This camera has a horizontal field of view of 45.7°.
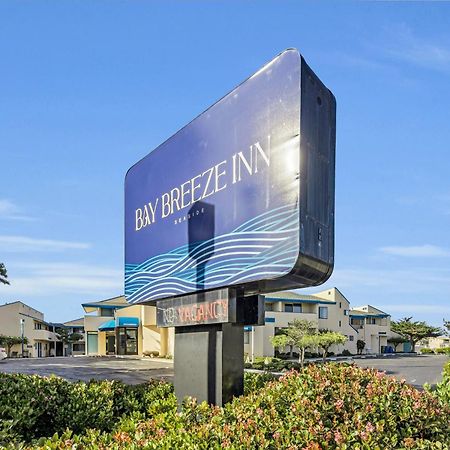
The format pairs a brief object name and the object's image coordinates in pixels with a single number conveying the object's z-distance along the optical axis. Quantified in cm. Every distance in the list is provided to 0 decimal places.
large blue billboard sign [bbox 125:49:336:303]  702
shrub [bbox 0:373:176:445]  973
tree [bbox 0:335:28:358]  6214
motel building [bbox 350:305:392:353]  6988
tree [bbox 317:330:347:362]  4340
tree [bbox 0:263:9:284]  3722
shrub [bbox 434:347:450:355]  7338
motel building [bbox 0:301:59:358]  6925
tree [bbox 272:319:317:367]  4247
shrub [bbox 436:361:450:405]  830
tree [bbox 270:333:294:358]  4319
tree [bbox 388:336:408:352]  7794
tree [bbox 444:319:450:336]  8731
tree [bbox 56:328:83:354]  8056
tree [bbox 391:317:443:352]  8225
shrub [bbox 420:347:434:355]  7762
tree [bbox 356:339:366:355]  6631
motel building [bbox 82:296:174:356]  4581
